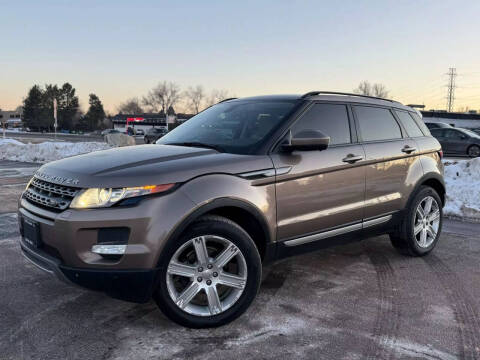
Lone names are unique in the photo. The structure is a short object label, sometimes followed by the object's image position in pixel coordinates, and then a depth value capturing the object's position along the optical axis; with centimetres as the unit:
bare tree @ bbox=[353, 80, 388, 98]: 9675
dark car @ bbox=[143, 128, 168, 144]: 4036
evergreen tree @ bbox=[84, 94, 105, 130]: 10456
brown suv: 290
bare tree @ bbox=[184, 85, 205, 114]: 11247
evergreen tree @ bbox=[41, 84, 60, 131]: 9675
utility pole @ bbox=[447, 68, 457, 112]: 9306
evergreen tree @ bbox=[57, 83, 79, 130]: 10062
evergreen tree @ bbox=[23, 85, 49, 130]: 9750
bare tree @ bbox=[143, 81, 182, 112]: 11131
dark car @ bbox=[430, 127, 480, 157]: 2033
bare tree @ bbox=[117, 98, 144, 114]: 13262
